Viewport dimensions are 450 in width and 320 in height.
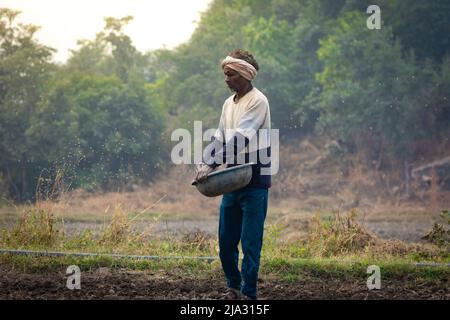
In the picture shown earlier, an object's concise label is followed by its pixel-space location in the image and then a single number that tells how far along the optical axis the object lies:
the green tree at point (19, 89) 28.25
